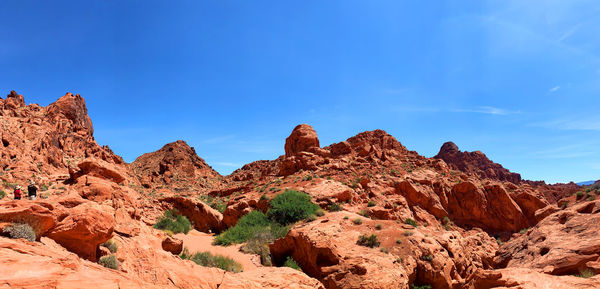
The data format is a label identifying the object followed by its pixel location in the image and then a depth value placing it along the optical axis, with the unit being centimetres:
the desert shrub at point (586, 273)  961
